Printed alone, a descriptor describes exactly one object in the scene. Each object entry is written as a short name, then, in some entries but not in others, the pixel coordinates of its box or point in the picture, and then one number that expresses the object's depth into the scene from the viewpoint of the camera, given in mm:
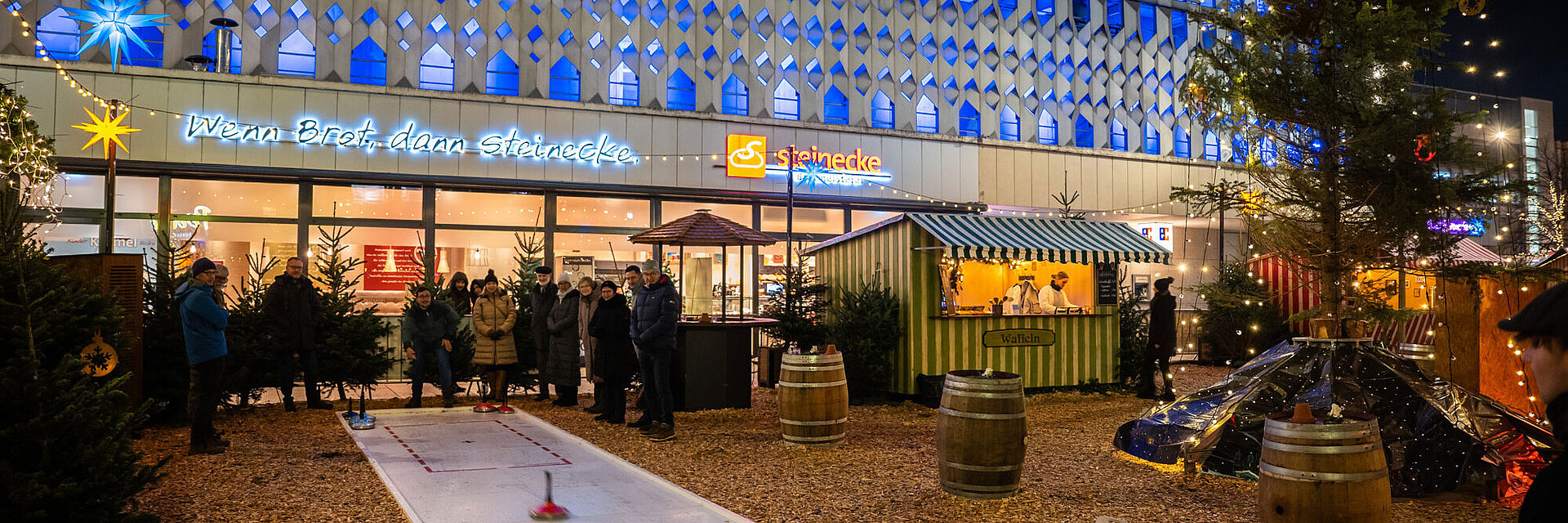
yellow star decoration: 14984
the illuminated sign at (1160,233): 25119
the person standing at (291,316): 10109
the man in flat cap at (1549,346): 2090
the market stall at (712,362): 10773
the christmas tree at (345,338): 10914
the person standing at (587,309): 10758
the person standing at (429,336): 10820
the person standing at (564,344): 10859
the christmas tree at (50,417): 4250
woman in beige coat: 11008
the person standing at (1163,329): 12289
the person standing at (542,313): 11305
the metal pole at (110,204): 12266
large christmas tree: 7547
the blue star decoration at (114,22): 15188
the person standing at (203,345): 7887
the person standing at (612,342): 9469
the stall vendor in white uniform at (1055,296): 13094
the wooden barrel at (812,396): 8445
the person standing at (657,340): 9188
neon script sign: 16094
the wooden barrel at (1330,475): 5090
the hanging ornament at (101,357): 7570
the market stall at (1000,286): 11938
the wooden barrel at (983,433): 6297
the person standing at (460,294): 12406
